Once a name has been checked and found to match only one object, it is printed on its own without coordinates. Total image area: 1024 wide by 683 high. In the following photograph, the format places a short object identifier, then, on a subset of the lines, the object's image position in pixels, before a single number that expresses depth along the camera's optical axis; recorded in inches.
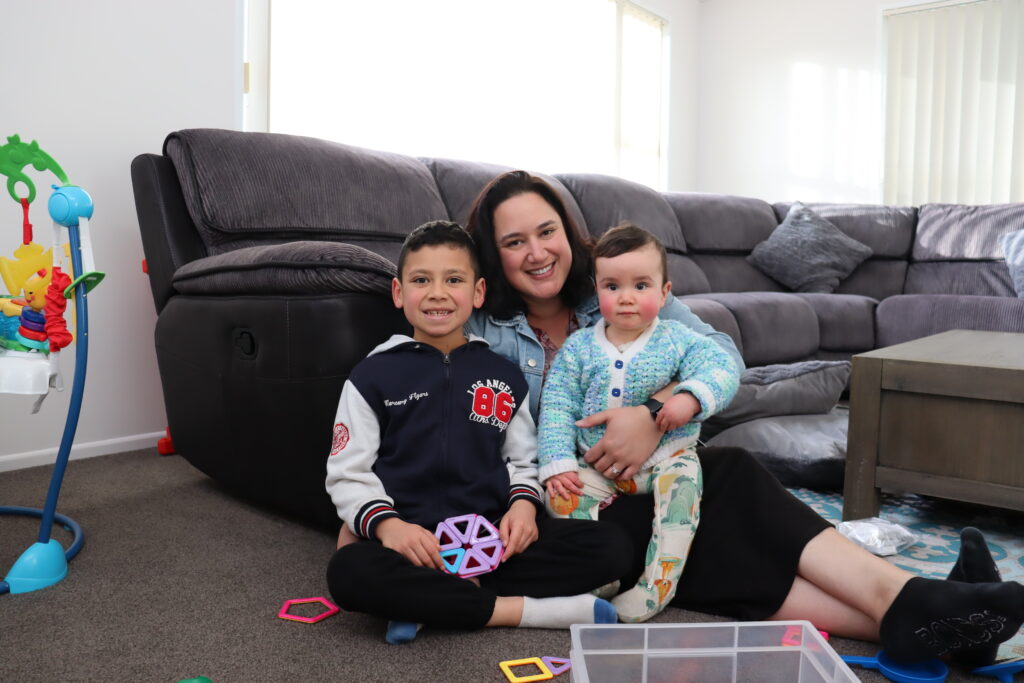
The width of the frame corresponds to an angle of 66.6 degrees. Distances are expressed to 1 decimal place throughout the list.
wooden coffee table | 59.4
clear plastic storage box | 35.9
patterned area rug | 57.7
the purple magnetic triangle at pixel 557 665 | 40.6
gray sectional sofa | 54.8
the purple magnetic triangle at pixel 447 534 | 45.8
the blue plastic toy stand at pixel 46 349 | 51.1
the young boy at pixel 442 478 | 43.6
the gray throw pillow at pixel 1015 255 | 137.6
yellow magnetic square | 39.8
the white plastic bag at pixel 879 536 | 59.4
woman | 39.0
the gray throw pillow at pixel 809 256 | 151.5
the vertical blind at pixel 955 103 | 187.2
